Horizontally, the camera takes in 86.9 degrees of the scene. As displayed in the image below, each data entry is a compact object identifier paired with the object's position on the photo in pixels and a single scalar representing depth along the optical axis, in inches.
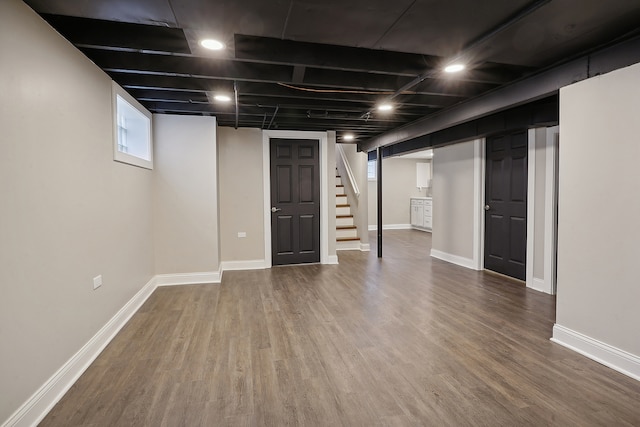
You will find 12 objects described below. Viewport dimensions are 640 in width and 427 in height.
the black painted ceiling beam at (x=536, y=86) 92.1
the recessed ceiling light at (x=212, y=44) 93.0
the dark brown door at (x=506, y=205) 178.7
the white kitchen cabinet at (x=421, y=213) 392.5
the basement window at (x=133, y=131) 136.7
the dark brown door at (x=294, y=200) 226.2
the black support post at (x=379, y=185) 259.4
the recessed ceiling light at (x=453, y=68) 109.6
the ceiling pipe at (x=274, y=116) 167.3
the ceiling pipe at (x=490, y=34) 76.3
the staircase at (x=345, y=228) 285.1
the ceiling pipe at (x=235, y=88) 132.3
